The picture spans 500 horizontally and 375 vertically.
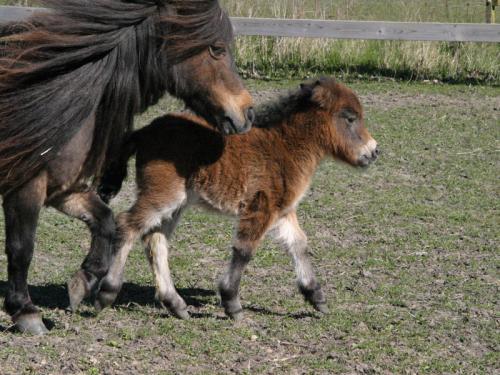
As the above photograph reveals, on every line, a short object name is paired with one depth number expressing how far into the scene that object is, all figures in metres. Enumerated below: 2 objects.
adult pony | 10.23
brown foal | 11.43
